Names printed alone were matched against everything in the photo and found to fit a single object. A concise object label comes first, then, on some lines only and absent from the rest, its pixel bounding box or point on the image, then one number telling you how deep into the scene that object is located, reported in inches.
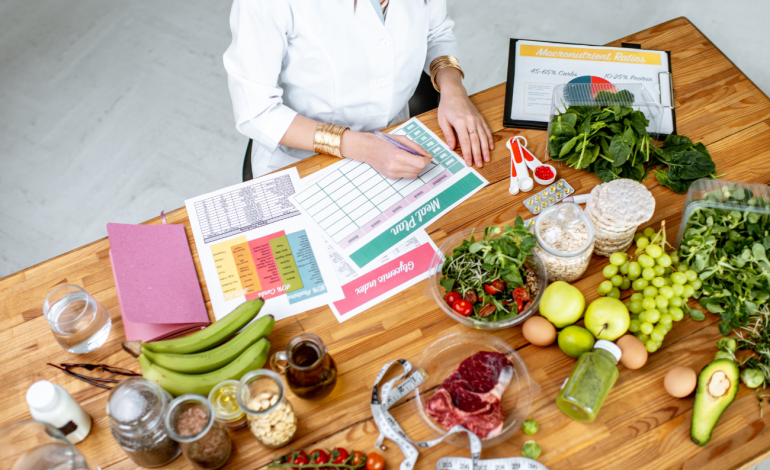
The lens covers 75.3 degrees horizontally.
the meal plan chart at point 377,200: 47.2
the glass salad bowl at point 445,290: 40.4
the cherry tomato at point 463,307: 40.6
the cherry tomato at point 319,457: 35.6
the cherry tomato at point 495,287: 40.4
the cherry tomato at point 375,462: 35.5
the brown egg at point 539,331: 39.7
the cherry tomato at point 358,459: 35.6
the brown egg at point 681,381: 36.9
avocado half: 35.9
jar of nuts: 33.7
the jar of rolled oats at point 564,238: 39.6
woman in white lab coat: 49.4
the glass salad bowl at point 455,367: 37.1
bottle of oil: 35.9
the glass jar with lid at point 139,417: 32.7
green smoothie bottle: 36.0
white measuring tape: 35.4
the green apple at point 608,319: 39.0
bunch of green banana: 37.0
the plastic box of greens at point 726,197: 40.5
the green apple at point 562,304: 39.8
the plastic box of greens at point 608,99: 49.3
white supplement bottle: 35.7
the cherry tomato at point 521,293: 40.2
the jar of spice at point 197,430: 32.3
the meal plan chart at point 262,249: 44.6
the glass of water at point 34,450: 31.9
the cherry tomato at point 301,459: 35.3
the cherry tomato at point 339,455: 35.6
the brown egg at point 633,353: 38.3
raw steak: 36.3
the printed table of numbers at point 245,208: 48.8
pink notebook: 42.0
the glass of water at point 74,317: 41.0
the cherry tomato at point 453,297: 41.1
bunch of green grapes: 39.3
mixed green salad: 39.9
